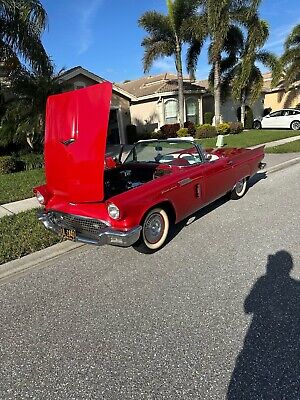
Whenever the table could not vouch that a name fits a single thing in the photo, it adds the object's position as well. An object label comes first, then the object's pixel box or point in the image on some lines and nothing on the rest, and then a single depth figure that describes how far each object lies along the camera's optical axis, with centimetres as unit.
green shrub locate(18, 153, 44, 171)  1058
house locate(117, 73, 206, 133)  2158
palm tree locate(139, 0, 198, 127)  1809
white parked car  2052
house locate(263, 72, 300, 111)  2861
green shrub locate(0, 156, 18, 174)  988
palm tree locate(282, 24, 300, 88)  2434
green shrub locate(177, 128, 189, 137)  1884
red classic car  338
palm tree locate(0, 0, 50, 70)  985
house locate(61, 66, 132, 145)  1800
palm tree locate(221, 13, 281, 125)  1922
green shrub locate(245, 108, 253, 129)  2370
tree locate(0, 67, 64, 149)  1084
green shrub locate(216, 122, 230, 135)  1948
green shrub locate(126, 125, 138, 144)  2045
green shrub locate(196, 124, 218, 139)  1880
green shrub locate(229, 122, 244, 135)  2003
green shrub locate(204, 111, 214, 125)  2423
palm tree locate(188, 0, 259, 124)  1714
